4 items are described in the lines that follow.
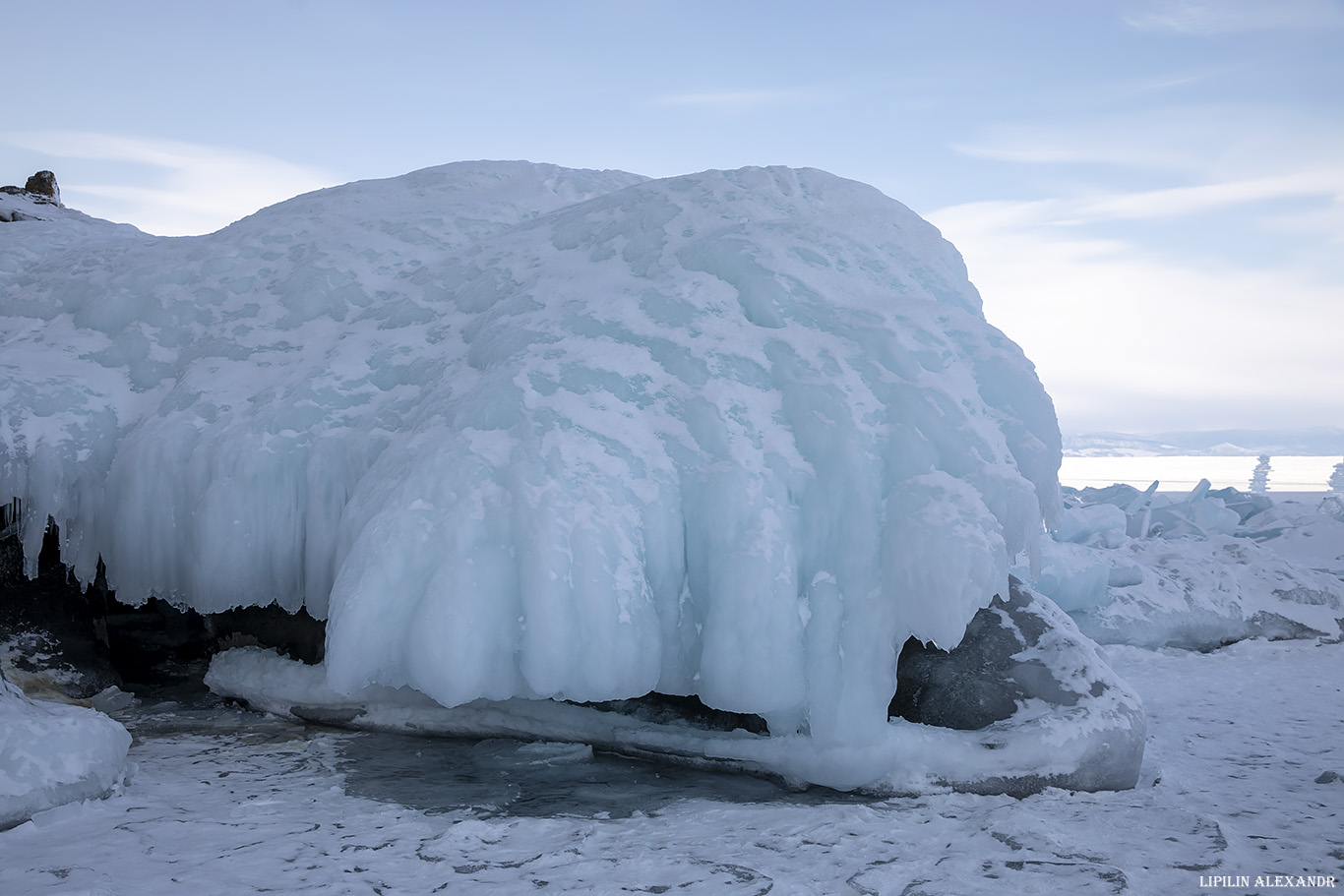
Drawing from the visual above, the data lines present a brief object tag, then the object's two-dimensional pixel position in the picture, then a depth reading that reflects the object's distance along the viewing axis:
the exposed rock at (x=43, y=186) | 11.75
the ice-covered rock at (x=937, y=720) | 3.75
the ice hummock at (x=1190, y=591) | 7.73
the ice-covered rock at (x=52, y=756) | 3.12
